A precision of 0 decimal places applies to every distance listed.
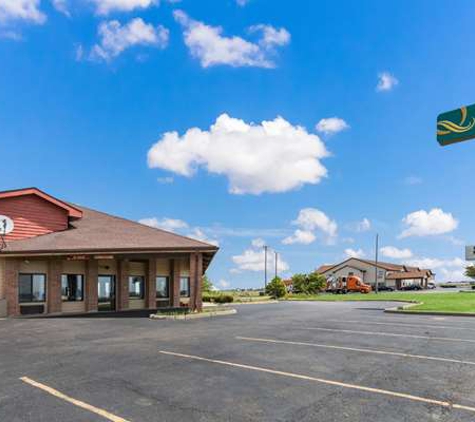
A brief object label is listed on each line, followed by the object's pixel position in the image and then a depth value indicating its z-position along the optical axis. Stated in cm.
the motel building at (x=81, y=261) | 2280
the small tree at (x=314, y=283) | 6159
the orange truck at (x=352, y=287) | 6971
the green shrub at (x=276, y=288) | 5272
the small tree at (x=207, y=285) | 6216
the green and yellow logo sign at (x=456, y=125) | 807
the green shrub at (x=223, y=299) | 3984
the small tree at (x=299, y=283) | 6197
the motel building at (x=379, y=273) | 9250
